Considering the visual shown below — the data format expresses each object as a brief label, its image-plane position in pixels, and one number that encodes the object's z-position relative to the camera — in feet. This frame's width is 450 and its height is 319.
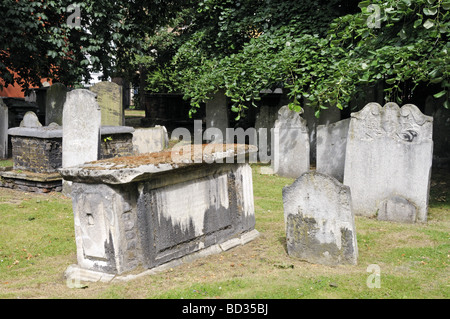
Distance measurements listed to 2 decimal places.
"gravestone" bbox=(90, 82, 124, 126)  39.99
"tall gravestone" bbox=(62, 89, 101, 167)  30.42
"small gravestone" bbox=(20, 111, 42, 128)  39.68
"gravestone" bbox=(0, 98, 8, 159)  43.47
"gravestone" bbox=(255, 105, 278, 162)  43.21
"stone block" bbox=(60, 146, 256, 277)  16.29
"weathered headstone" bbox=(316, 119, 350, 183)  32.40
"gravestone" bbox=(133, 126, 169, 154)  42.88
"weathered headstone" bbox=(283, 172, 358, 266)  18.10
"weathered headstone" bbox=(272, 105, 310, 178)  36.05
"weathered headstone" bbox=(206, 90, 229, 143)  48.14
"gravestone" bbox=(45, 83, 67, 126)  47.78
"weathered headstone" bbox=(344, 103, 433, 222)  24.93
